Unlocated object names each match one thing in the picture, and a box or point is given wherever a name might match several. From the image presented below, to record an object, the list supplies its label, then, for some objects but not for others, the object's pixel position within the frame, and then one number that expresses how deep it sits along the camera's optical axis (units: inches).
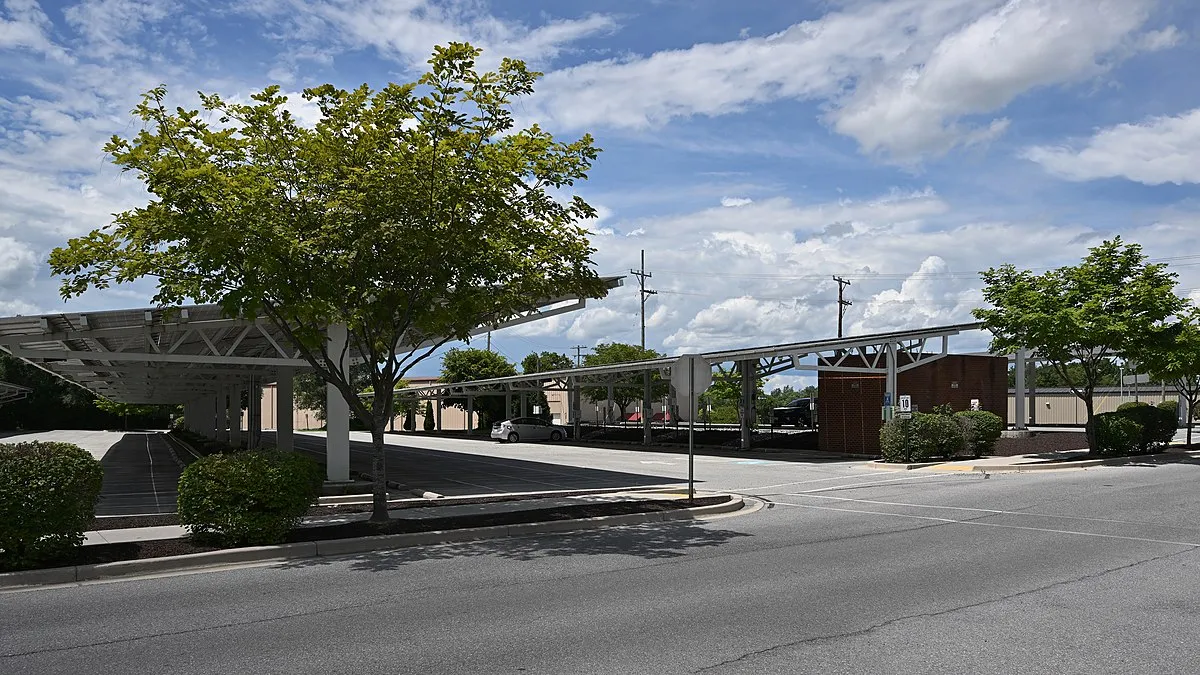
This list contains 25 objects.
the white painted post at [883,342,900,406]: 1101.7
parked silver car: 1831.9
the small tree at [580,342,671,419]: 2496.1
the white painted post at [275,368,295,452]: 999.0
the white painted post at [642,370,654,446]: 1514.5
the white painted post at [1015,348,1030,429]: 1242.1
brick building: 1173.7
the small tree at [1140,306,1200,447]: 970.7
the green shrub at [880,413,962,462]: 997.2
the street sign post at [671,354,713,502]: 589.3
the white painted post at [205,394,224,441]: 1633.9
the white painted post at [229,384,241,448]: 1422.2
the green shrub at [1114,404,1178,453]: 1069.8
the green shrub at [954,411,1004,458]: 1033.5
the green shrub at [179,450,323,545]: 404.8
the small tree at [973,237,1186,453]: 932.0
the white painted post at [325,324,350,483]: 711.1
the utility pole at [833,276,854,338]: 2491.4
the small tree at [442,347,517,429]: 2459.4
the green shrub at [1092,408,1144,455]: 1026.7
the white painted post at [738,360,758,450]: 1269.7
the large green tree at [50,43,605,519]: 427.8
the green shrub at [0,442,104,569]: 347.9
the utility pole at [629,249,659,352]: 2576.3
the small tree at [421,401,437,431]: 2659.9
